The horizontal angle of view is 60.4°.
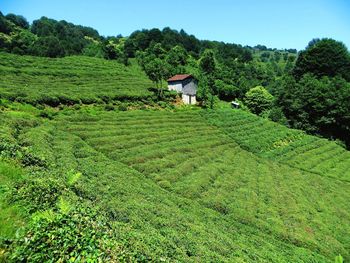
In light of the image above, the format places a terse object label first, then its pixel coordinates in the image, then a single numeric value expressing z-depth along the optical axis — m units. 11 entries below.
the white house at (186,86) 70.69
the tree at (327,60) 87.81
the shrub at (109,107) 50.17
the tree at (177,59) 96.31
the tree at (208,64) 97.69
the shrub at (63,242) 7.39
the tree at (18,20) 153.77
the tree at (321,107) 68.50
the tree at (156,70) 63.81
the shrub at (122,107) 51.38
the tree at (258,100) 86.00
